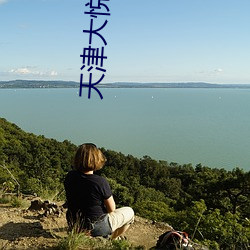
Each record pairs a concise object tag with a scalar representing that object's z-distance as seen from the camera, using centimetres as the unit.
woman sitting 302
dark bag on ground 281
